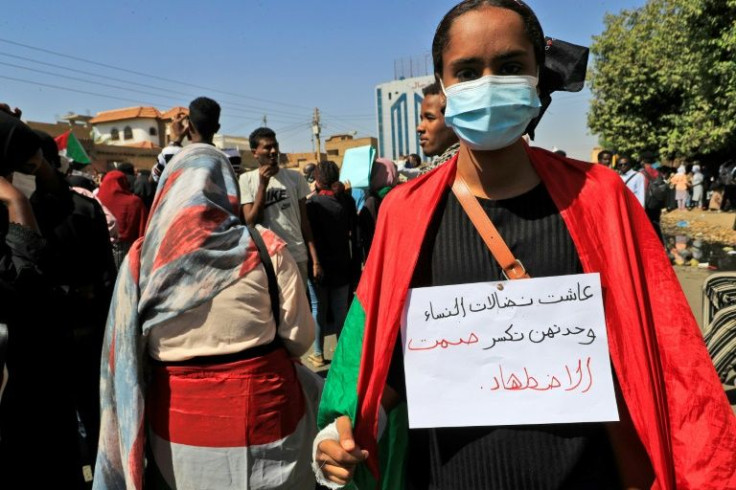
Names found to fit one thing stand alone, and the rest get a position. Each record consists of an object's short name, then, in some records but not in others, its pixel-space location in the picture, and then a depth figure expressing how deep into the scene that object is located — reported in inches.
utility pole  1704.5
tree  576.1
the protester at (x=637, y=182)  322.8
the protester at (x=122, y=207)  227.9
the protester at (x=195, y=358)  74.6
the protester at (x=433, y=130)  108.9
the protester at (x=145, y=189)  259.2
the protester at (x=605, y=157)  396.3
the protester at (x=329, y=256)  204.1
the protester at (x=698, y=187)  839.7
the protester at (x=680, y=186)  824.3
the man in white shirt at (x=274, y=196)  182.1
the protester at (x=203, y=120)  99.5
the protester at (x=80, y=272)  108.2
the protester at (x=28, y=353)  81.4
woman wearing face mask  43.3
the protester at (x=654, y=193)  339.6
